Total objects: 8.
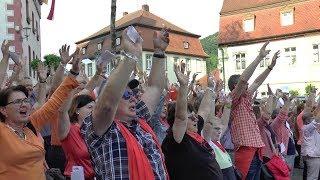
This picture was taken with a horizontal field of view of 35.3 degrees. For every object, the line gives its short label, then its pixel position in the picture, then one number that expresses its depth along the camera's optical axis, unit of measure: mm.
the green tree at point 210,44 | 111919
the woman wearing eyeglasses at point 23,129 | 3697
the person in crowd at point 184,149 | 4217
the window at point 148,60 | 45375
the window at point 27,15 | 22881
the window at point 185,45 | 50750
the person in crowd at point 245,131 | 6023
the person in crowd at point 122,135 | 2934
